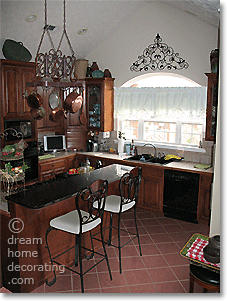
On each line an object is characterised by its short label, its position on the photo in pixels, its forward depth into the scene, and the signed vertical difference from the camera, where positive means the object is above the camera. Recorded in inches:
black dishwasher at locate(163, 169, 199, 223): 190.7 -45.3
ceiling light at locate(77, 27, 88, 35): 210.1 +72.3
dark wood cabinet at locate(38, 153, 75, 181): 217.2 -29.6
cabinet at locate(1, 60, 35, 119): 179.9 +27.3
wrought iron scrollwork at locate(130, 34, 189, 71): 213.3 +53.6
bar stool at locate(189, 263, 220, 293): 95.3 -50.3
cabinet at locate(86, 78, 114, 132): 236.4 +20.9
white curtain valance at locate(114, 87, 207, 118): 207.9 +21.0
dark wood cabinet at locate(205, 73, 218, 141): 181.9 +13.2
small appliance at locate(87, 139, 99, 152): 250.5 -15.7
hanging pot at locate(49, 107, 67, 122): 124.1 +6.1
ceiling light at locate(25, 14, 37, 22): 168.9 +65.7
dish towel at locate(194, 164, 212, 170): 193.1 -25.7
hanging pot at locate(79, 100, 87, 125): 127.9 +4.1
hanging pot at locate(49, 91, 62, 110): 124.1 +12.2
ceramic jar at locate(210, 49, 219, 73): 172.2 +42.2
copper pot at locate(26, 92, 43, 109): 121.6 +11.9
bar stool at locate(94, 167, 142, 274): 134.2 -36.1
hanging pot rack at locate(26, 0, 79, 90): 112.7 +22.2
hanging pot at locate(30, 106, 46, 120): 130.0 +6.9
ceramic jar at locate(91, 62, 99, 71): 242.7 +52.6
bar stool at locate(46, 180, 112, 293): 111.7 -38.1
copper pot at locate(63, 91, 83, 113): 121.3 +11.1
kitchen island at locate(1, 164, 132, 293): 115.2 -44.9
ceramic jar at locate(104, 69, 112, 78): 237.1 +45.3
